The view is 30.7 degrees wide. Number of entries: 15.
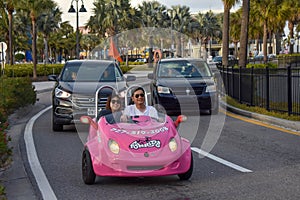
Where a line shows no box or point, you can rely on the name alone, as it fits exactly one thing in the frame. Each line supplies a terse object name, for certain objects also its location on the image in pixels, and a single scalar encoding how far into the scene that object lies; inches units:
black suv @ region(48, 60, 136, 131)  529.7
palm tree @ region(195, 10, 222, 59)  4488.2
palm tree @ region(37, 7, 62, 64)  3590.1
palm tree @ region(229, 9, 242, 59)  2839.6
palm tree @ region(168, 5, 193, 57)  4052.7
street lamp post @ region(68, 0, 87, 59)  1664.1
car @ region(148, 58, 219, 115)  680.4
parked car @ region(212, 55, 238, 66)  1795.5
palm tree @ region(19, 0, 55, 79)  1830.7
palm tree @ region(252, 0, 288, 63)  2133.4
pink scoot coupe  286.4
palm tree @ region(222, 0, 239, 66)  1205.2
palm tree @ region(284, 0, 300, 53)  2366.1
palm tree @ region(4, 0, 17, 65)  1795.0
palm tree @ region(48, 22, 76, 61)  4505.4
